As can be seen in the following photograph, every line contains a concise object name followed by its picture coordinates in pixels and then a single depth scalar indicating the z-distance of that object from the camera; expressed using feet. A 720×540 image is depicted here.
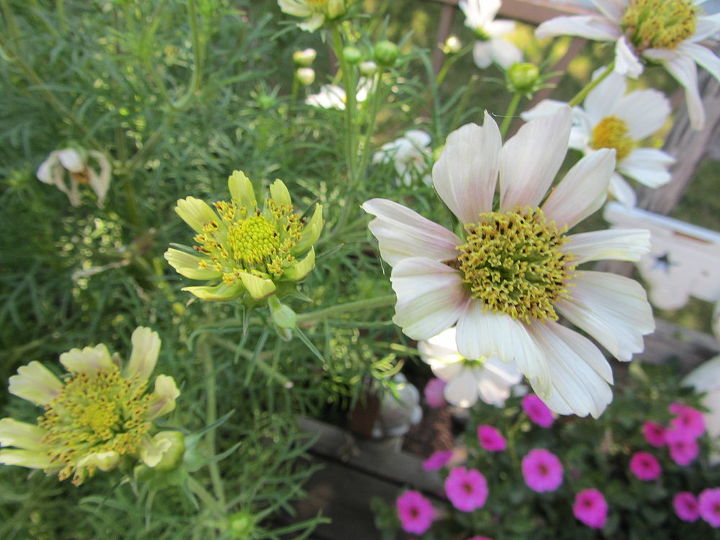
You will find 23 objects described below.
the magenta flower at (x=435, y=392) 1.19
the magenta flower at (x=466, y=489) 1.04
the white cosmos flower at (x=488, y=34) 0.76
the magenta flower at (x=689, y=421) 1.13
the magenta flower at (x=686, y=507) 1.10
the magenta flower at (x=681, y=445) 1.12
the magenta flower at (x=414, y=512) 1.06
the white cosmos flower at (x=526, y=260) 0.40
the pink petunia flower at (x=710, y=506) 1.04
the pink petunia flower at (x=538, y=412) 1.13
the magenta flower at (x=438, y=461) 1.16
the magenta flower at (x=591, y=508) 1.05
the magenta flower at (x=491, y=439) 1.09
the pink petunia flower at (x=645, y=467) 1.12
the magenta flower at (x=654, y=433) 1.14
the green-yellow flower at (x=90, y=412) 0.49
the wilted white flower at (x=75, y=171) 0.73
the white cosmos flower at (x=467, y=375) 0.75
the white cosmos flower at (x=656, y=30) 0.57
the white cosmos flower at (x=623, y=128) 0.76
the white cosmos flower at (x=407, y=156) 0.73
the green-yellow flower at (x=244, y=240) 0.44
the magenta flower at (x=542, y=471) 1.05
